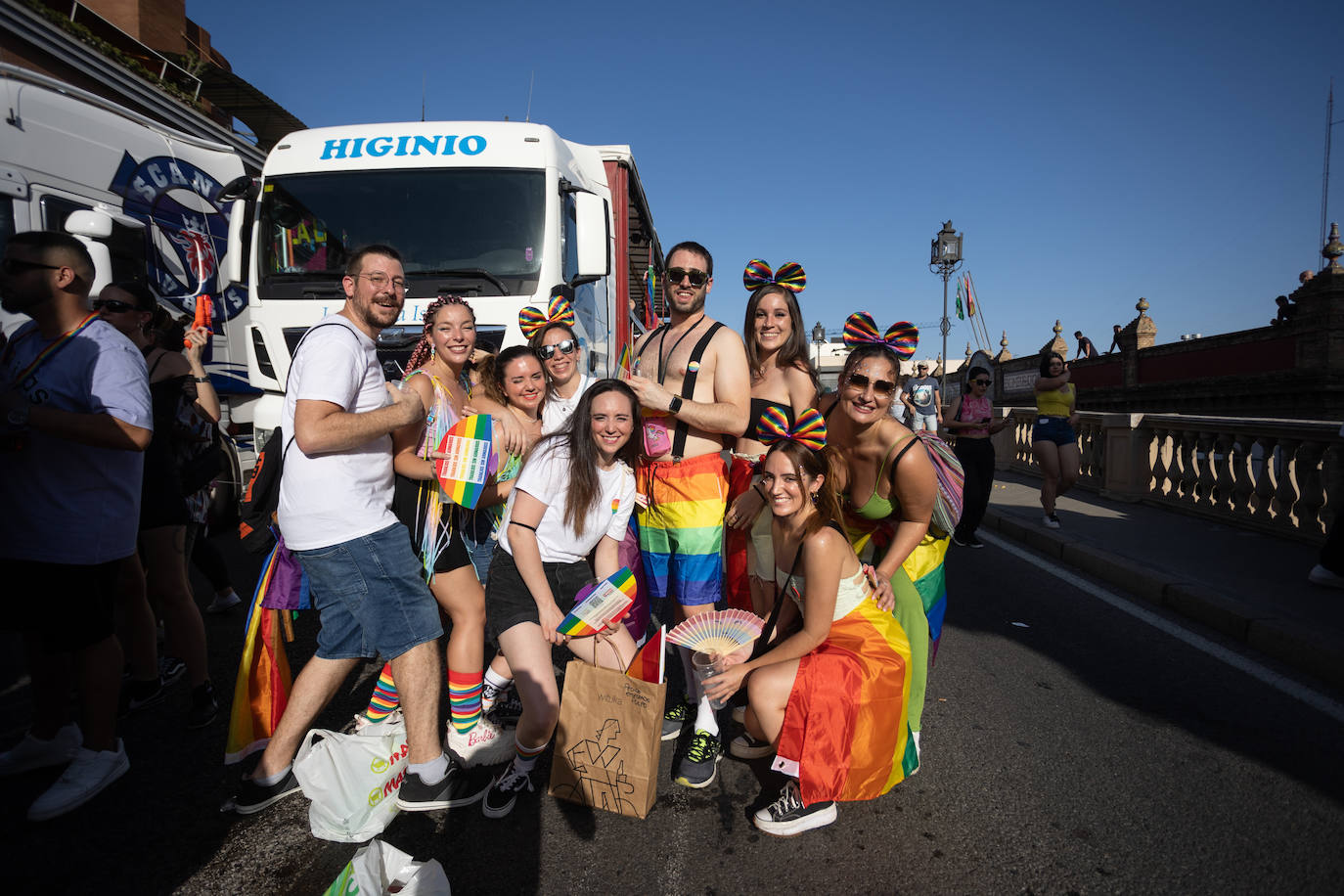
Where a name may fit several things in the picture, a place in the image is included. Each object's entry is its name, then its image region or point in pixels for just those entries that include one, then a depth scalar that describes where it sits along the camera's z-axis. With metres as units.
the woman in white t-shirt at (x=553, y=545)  2.60
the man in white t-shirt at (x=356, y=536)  2.29
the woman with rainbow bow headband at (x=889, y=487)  2.77
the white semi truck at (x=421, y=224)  5.35
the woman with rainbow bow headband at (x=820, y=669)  2.40
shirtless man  2.93
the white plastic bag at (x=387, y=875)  1.64
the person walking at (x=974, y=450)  6.82
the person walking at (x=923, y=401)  11.68
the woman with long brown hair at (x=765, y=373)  3.21
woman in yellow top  7.34
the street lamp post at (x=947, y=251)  22.11
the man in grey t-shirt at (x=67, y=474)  2.43
